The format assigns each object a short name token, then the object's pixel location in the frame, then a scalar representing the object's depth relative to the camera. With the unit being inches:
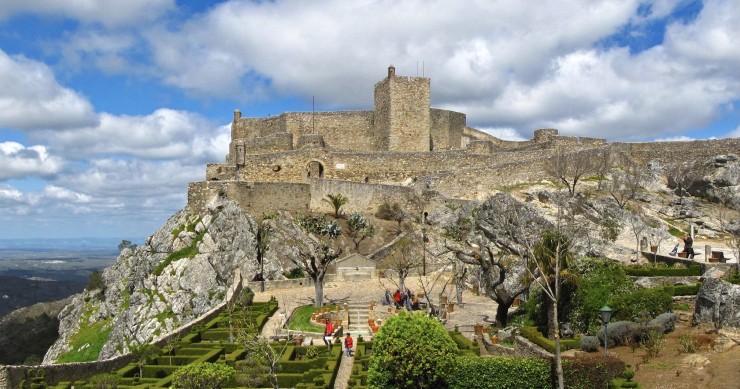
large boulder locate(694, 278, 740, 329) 768.9
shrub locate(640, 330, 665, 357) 717.9
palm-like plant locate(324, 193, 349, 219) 1683.1
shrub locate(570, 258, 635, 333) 835.4
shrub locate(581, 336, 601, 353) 766.5
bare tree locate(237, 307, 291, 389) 711.7
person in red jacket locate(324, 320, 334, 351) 912.3
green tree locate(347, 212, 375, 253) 1612.9
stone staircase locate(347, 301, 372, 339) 1046.6
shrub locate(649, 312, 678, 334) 776.9
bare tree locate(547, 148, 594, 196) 1713.8
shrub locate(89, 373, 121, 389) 704.4
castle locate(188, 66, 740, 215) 1699.1
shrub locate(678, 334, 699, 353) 710.5
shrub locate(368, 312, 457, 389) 688.4
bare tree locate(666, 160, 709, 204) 1801.2
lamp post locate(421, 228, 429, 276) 1485.0
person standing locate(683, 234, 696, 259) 1200.2
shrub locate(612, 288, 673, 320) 829.2
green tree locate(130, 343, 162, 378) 836.0
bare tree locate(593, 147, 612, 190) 1869.1
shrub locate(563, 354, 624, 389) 648.4
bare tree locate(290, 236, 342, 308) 1188.5
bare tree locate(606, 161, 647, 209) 1650.7
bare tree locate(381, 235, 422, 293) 1489.9
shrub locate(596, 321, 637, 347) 775.7
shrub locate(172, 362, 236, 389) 684.1
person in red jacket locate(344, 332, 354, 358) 884.0
